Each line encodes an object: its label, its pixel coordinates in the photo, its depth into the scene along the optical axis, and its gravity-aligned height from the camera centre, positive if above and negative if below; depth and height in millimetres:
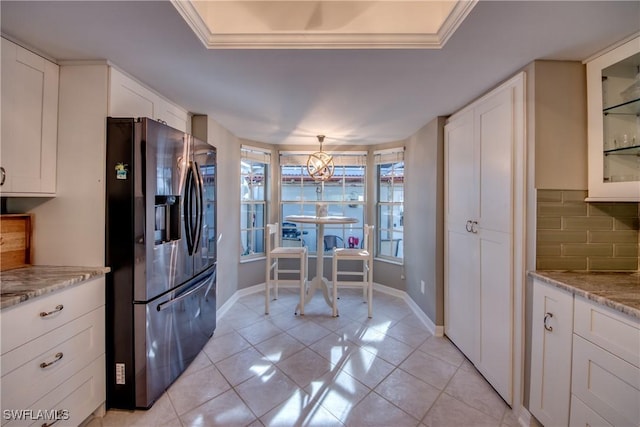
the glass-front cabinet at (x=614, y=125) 1418 +517
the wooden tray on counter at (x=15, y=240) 1499 -158
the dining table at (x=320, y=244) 3014 -349
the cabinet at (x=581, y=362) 1038 -659
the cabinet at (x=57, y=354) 1127 -686
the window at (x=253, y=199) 3668 +233
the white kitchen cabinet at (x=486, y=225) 1675 -56
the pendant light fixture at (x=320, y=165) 3201 +639
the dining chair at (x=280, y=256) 3016 -484
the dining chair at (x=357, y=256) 2996 -466
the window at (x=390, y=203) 3783 +201
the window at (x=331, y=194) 4000 +339
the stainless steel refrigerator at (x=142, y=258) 1590 -271
